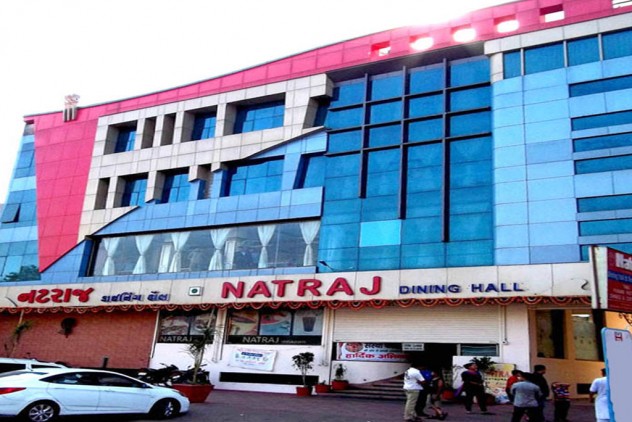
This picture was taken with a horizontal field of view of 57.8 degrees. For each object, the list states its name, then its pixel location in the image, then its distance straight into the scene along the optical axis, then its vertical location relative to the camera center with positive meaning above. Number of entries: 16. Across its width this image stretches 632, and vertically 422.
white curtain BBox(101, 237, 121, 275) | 33.59 +5.66
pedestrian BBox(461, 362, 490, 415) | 18.78 -0.36
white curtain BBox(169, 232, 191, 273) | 31.75 +5.83
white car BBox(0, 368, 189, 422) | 13.44 -1.12
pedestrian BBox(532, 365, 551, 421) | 15.34 +0.11
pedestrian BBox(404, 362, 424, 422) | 15.90 -0.41
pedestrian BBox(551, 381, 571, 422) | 16.45 -0.42
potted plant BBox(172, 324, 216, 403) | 19.58 -1.01
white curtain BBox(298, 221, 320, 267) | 28.48 +6.32
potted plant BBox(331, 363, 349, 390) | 25.69 -0.48
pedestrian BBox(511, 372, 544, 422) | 13.12 -0.42
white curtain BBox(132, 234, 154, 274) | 32.72 +5.75
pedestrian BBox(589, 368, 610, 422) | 9.41 -0.21
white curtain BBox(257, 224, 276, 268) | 29.53 +6.27
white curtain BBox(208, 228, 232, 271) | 30.66 +5.92
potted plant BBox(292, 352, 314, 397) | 25.89 +0.09
